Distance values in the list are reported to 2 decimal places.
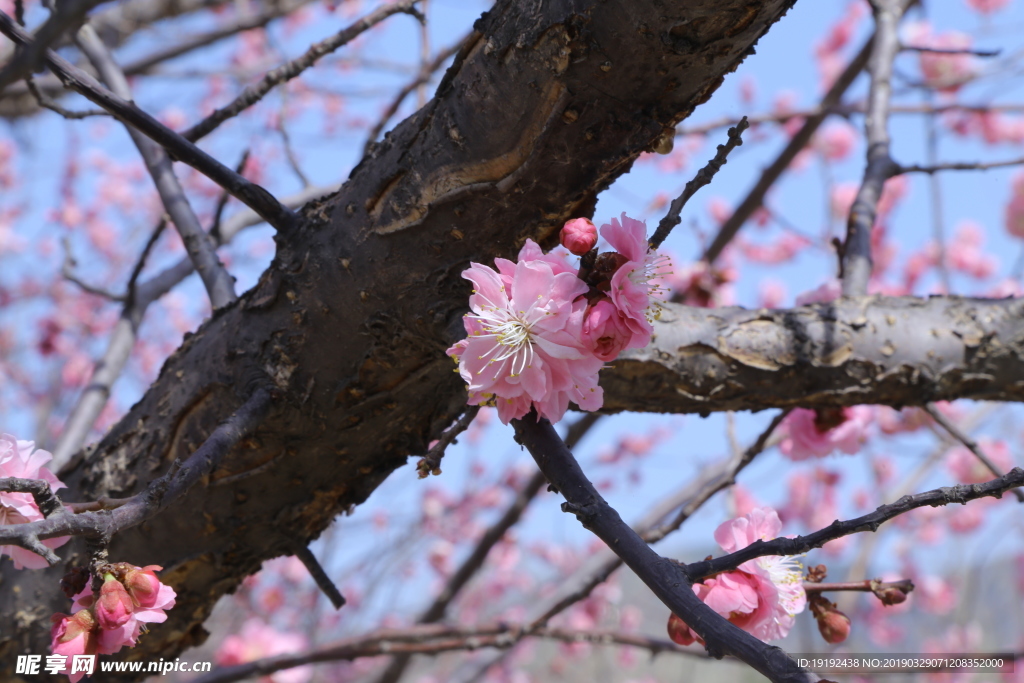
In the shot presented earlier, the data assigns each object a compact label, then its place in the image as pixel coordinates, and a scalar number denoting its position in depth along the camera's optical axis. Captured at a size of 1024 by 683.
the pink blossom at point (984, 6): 6.81
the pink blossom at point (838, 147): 6.99
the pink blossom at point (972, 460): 5.92
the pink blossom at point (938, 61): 5.96
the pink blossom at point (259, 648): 2.74
